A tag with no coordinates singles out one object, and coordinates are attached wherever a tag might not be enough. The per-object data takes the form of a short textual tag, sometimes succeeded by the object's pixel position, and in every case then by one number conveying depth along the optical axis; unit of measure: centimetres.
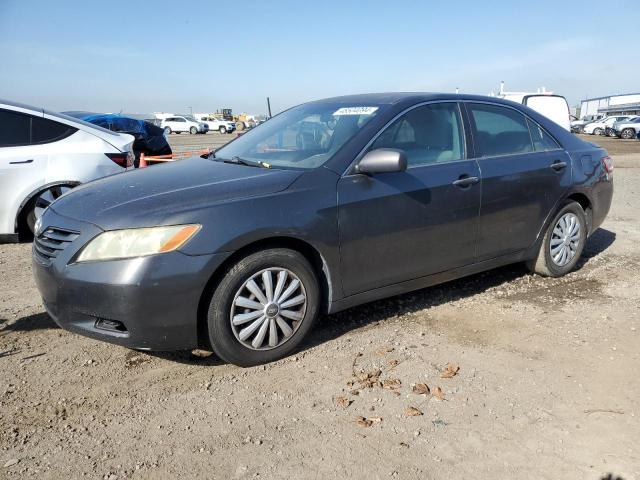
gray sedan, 296
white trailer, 1425
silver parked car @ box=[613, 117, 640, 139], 3647
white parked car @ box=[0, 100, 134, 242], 579
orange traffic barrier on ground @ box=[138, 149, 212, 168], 813
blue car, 1100
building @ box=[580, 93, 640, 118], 5616
